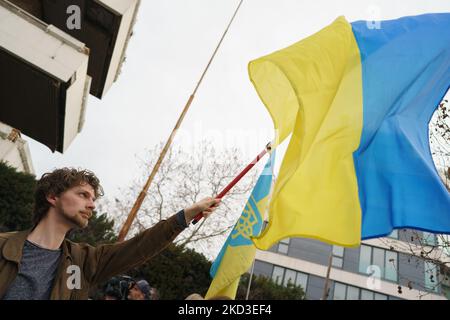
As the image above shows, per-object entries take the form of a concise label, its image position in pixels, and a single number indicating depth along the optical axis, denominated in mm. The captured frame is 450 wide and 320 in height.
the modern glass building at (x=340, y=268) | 29156
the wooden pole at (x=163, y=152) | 6570
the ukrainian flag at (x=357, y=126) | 2795
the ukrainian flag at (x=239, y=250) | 5043
